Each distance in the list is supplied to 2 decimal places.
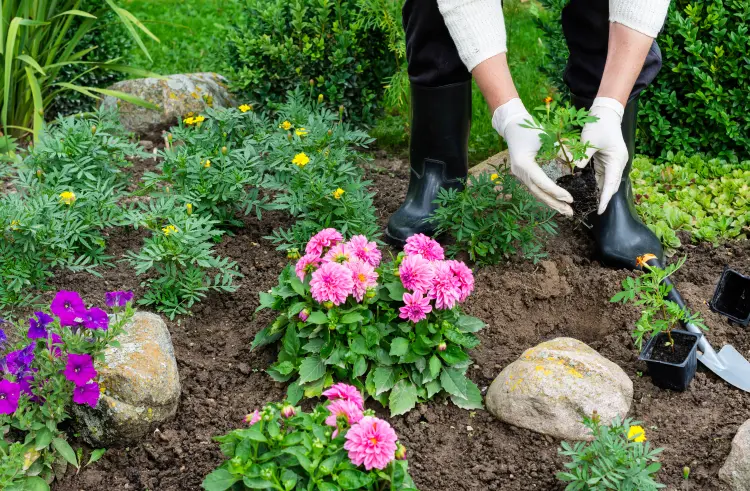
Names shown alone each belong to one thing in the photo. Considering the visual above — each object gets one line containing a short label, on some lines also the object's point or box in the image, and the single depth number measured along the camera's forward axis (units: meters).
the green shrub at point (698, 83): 3.64
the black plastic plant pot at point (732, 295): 2.74
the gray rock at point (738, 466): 2.03
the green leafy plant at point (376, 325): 2.24
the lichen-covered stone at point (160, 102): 4.22
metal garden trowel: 2.43
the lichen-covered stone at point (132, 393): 2.16
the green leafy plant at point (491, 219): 2.85
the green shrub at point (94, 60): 4.42
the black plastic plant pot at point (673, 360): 2.34
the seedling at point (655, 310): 2.31
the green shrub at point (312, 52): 4.02
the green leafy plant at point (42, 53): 3.88
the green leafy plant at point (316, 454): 1.72
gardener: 2.49
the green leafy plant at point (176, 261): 2.59
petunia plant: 2.00
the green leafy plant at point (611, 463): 1.86
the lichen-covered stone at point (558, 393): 2.21
